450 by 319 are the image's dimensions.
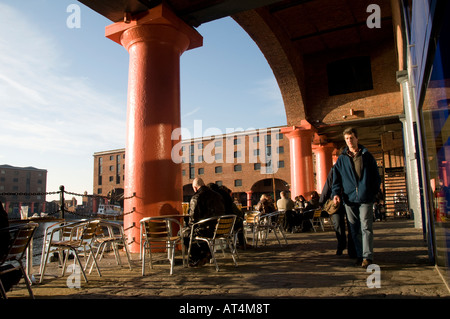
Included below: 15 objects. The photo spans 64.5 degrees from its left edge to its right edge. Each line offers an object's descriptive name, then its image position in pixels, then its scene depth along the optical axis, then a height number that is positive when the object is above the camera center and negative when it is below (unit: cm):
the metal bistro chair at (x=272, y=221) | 669 -42
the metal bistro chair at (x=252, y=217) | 841 -38
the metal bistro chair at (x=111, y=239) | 470 -44
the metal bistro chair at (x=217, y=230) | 462 -36
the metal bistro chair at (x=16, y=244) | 291 -31
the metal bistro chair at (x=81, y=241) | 407 -41
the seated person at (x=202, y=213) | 482 -15
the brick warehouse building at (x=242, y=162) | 4312 +512
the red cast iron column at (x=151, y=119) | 636 +155
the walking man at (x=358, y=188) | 429 +13
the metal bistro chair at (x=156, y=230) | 452 -33
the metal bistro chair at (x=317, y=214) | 1048 -41
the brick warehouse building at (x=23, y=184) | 6806 +522
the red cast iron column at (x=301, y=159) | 1480 +174
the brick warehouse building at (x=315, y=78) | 296 +322
